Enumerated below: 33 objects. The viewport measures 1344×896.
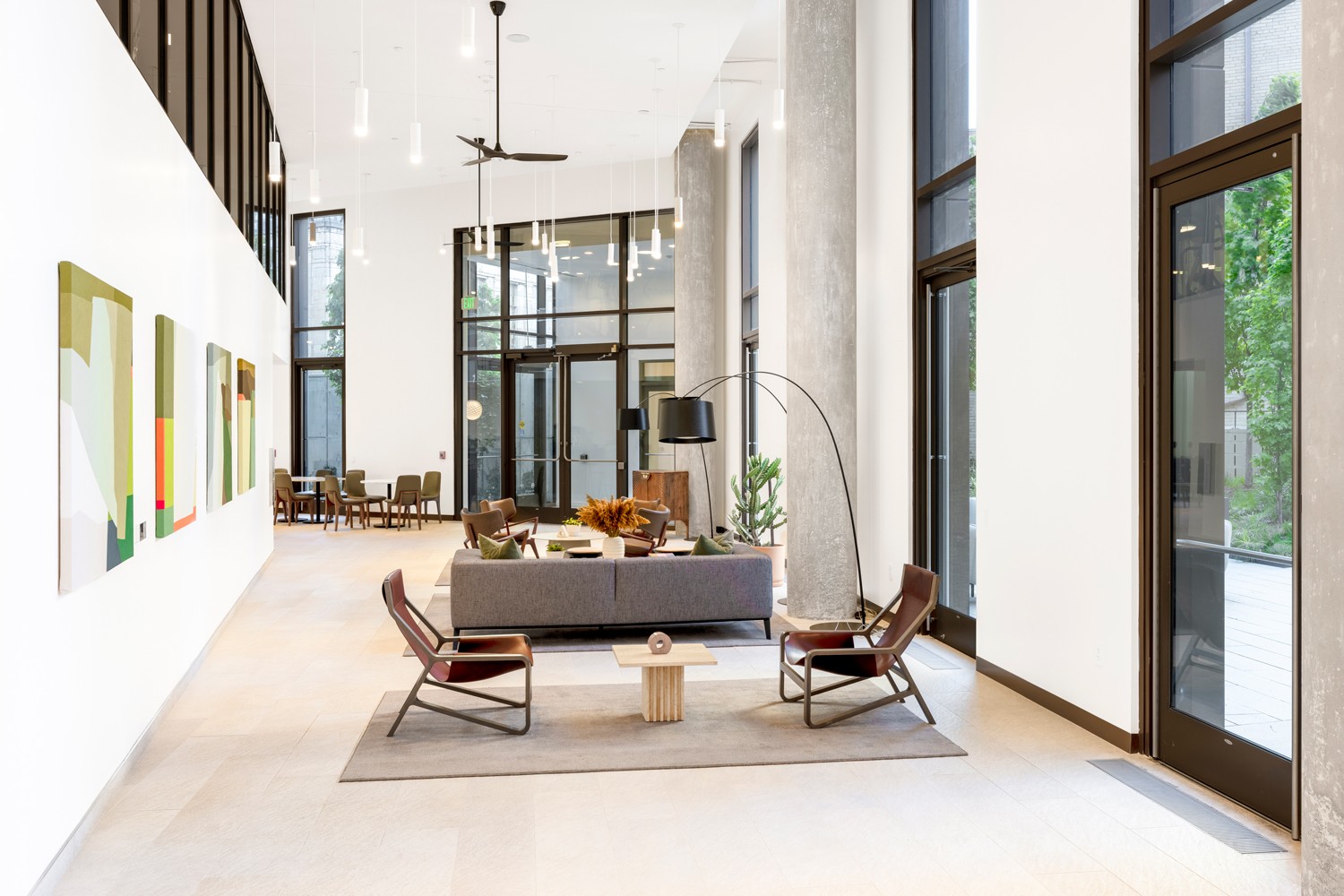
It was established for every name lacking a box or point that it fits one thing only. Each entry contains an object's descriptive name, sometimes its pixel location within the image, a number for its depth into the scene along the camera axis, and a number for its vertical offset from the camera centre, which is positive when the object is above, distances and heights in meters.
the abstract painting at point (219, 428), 6.92 +0.13
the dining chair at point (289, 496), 16.22 -0.83
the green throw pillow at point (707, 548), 7.66 -0.80
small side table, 5.36 -1.32
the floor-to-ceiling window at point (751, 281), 13.13 +2.14
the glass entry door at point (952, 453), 6.95 -0.08
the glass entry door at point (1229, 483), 3.95 -0.18
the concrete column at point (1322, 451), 2.25 -0.02
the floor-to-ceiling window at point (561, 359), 15.88 +1.39
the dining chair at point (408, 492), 15.89 -0.74
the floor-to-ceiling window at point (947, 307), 6.92 +0.98
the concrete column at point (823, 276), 8.18 +1.37
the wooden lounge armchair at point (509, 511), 11.26 -0.75
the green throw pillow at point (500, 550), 7.36 -0.78
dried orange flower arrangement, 8.01 -0.57
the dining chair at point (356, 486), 16.22 -0.64
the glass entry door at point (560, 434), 16.06 +0.19
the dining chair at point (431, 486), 16.31 -0.66
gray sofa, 7.11 -1.07
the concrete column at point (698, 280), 14.19 +2.34
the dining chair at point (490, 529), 9.56 -0.83
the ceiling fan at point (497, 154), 8.59 +2.55
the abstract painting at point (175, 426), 5.25 +0.12
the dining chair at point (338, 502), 15.69 -0.88
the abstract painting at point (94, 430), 3.65 +0.07
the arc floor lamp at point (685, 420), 8.69 +0.21
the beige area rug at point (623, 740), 4.68 -1.49
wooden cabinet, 14.02 -0.63
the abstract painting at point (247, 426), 8.49 +0.18
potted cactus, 10.13 -0.73
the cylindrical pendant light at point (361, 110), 5.43 +1.83
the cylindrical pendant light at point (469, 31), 5.76 +2.39
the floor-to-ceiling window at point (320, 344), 17.56 +1.80
